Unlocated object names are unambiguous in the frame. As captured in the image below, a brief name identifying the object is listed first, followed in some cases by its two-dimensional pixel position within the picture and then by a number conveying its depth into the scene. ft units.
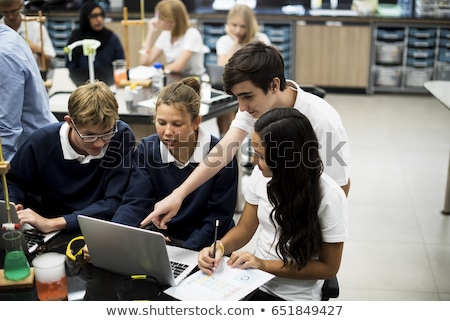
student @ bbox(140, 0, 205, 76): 15.07
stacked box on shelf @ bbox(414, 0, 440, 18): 21.70
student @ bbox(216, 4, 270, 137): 15.05
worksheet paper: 5.76
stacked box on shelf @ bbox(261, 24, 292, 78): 22.31
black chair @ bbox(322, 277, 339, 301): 6.56
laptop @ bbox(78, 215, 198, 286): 5.74
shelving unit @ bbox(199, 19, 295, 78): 22.31
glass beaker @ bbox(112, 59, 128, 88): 13.75
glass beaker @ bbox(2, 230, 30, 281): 5.85
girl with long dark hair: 5.99
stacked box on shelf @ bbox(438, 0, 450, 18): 21.54
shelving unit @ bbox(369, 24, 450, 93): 21.97
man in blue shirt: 8.21
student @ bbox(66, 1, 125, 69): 15.84
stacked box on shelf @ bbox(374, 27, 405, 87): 22.16
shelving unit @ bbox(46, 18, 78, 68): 22.84
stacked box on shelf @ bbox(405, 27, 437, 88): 22.03
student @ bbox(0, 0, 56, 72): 15.91
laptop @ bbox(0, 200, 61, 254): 6.34
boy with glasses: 7.44
